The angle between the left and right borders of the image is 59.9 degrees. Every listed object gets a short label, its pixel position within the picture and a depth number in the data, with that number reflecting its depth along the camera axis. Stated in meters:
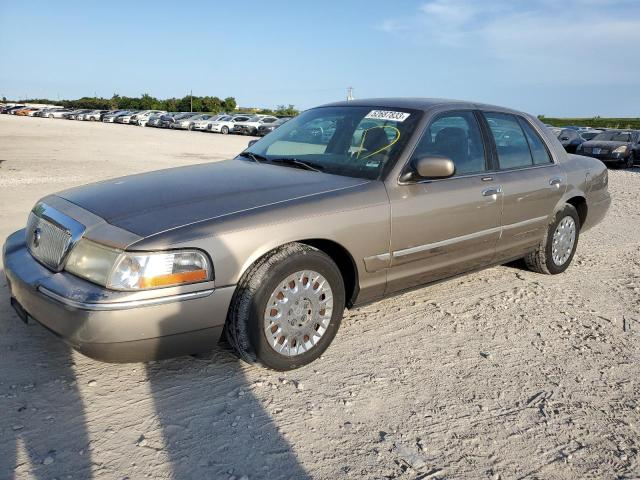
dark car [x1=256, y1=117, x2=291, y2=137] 36.53
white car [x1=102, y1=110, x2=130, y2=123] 51.22
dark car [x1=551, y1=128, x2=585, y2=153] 22.14
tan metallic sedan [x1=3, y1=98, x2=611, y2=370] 2.75
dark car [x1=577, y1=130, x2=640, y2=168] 18.05
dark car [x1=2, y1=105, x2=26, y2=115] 64.30
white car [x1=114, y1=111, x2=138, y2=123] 49.31
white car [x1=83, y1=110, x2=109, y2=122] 54.50
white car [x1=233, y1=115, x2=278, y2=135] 37.47
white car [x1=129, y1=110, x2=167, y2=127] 47.00
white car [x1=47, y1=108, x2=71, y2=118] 58.69
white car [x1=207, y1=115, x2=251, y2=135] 38.44
